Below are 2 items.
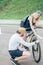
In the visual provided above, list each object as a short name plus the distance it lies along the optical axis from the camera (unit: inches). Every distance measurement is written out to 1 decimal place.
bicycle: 340.6
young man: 309.3
